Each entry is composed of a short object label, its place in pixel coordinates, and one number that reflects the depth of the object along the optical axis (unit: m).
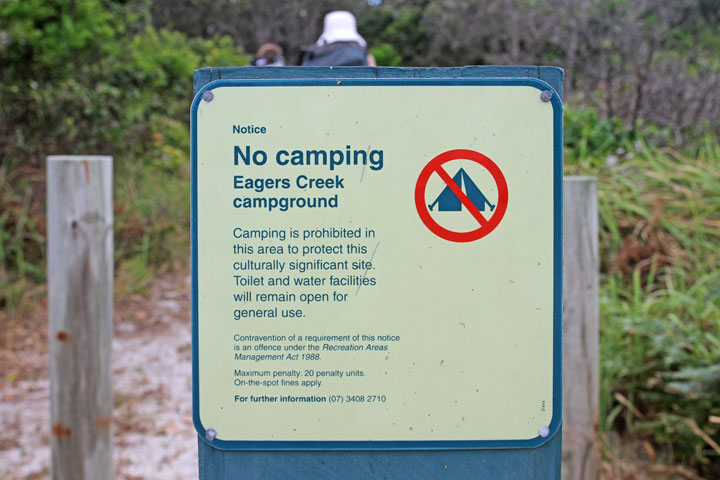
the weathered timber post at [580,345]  2.40
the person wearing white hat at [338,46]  4.27
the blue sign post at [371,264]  1.34
